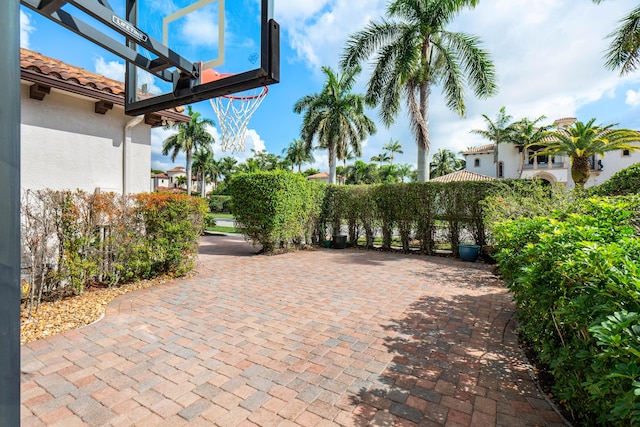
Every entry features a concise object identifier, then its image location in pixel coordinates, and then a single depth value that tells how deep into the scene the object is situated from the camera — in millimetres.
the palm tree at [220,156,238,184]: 65375
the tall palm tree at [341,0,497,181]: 12867
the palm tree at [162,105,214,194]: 38750
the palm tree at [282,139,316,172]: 49625
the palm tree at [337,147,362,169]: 24516
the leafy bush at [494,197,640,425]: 1531
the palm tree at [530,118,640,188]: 14125
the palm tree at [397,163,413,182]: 52938
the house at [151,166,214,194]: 77700
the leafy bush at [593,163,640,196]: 7536
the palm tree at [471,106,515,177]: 36312
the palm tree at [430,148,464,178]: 54375
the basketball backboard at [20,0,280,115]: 2848
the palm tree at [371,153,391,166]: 59531
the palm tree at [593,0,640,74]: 10355
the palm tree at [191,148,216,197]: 52278
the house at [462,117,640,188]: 34594
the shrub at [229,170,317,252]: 10758
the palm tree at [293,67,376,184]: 22656
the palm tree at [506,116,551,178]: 34156
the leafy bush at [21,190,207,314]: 4863
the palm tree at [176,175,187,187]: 73100
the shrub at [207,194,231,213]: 46594
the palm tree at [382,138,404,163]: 57969
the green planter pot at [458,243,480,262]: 10422
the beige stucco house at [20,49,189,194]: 5828
